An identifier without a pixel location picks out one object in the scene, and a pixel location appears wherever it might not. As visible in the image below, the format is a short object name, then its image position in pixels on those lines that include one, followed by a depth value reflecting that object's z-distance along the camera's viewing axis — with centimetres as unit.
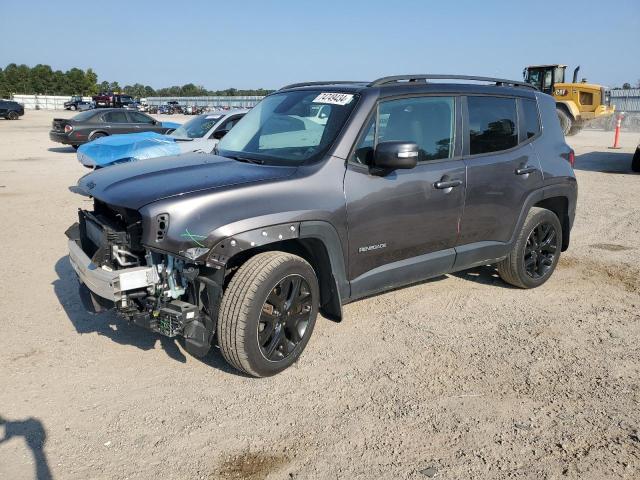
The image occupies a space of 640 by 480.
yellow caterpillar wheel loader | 2436
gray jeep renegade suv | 344
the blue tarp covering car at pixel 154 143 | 909
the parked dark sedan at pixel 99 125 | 1858
